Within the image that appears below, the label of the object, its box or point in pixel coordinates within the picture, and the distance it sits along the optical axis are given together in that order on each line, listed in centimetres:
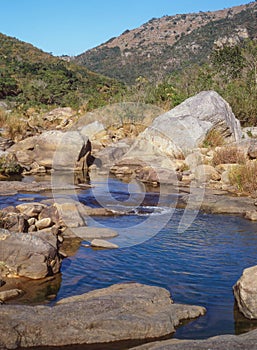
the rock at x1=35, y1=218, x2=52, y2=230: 760
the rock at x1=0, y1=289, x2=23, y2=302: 495
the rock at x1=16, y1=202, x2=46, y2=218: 817
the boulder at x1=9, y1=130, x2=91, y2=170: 1459
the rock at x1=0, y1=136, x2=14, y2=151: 1597
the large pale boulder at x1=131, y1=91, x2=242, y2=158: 1534
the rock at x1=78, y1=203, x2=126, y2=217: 885
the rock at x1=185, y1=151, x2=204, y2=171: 1387
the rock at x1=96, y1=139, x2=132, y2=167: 1558
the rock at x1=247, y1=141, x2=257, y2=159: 1291
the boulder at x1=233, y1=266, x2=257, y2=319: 470
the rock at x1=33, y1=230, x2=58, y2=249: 660
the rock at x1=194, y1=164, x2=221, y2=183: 1270
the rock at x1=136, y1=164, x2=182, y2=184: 1275
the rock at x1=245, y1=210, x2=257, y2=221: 873
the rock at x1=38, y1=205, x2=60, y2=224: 796
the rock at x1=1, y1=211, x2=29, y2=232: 718
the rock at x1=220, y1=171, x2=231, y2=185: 1206
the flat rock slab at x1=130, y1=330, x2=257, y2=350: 358
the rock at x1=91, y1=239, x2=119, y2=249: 700
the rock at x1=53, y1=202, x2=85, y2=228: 791
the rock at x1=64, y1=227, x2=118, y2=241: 743
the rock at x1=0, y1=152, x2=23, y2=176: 1322
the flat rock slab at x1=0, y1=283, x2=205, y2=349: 396
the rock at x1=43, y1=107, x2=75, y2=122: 2467
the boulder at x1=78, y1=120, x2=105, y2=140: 1933
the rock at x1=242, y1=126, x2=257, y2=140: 1666
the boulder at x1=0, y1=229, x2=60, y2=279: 571
